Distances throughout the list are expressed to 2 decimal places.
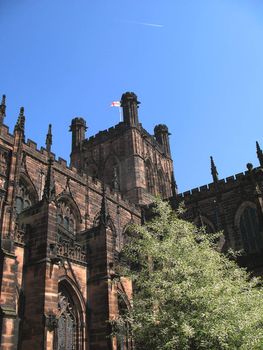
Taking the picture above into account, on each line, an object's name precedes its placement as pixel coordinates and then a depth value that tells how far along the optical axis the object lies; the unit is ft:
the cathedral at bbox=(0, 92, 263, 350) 43.88
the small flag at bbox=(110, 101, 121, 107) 131.85
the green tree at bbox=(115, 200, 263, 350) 38.86
